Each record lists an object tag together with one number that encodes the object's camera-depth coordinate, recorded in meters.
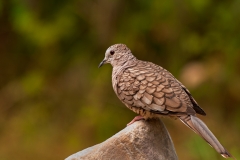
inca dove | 7.38
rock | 7.61
